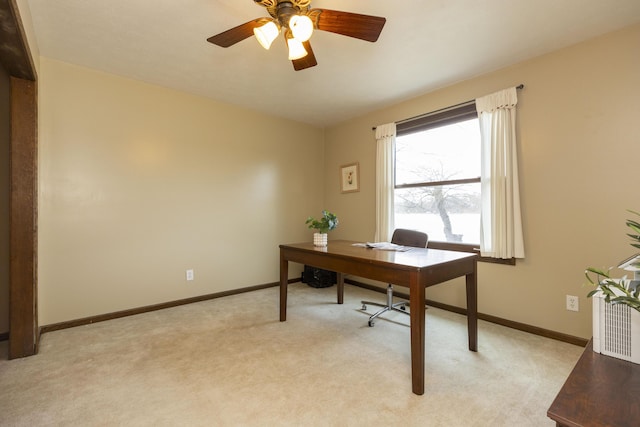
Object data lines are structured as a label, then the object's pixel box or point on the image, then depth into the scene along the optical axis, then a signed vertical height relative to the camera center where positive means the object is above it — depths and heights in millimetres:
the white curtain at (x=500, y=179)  2590 +328
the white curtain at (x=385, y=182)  3623 +410
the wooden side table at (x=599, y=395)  801 -567
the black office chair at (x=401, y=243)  2787 -287
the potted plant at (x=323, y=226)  2812 -118
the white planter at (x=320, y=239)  2807 -243
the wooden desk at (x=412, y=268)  1703 -384
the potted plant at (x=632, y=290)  852 -245
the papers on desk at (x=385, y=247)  2494 -294
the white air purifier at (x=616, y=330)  1112 -461
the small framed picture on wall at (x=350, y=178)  4129 +530
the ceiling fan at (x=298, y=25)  1592 +1098
